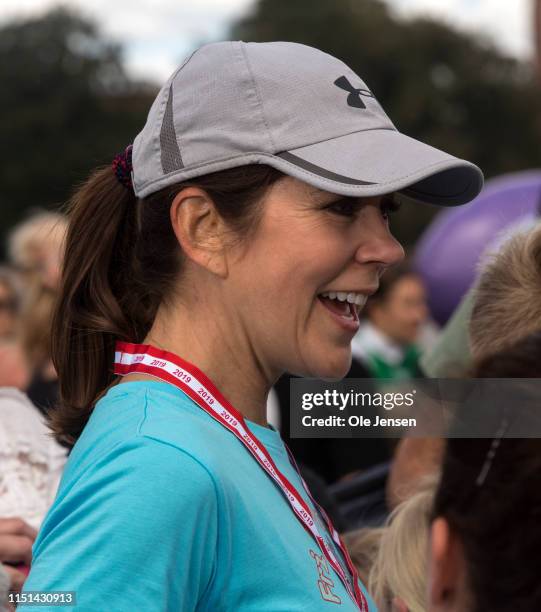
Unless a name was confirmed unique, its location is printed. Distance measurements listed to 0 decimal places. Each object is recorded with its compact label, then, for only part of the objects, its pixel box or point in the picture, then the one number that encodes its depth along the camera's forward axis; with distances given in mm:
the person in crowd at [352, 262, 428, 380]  6441
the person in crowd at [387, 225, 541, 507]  1911
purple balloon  6402
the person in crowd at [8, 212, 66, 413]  4191
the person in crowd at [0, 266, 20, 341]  5672
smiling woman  1375
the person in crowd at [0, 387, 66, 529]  1956
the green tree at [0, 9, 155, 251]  35594
